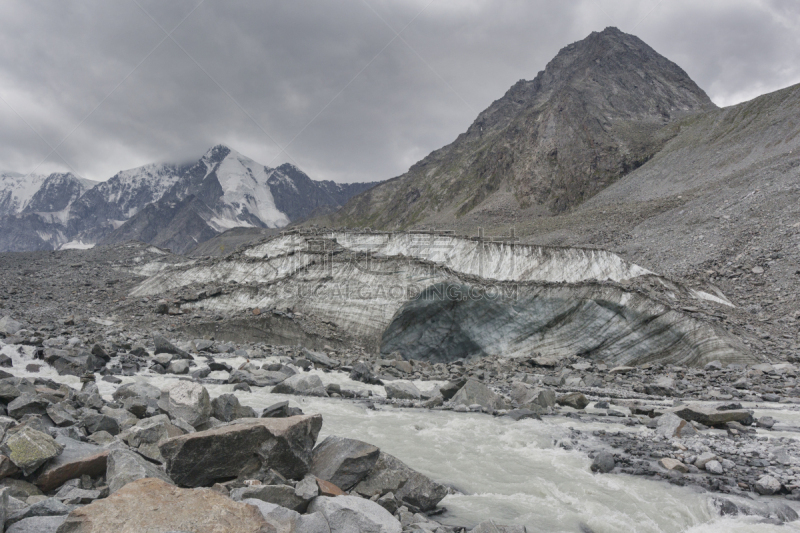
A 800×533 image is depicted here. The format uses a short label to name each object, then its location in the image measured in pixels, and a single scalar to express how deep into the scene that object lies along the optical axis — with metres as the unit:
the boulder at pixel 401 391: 12.61
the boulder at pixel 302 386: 11.63
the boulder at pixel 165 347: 14.81
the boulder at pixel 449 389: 12.47
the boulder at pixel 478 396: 11.53
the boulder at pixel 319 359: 16.75
